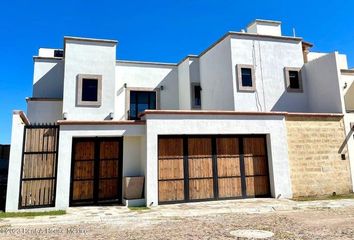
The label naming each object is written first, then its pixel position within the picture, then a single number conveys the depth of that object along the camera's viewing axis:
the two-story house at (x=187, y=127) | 11.20
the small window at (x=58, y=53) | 21.66
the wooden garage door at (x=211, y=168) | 12.02
